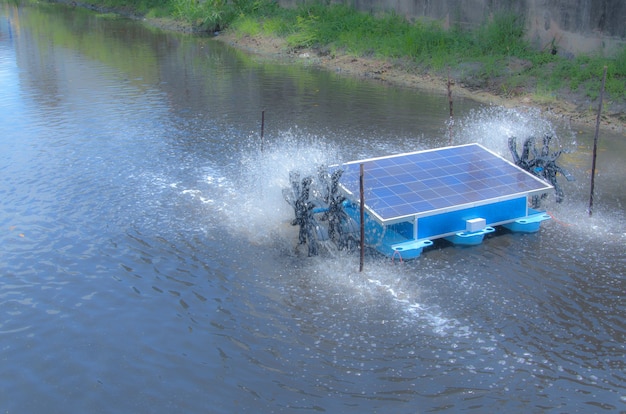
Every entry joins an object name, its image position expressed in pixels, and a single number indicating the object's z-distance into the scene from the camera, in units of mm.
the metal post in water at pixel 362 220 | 11570
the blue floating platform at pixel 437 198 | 12961
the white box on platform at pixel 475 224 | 13195
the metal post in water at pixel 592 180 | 14242
